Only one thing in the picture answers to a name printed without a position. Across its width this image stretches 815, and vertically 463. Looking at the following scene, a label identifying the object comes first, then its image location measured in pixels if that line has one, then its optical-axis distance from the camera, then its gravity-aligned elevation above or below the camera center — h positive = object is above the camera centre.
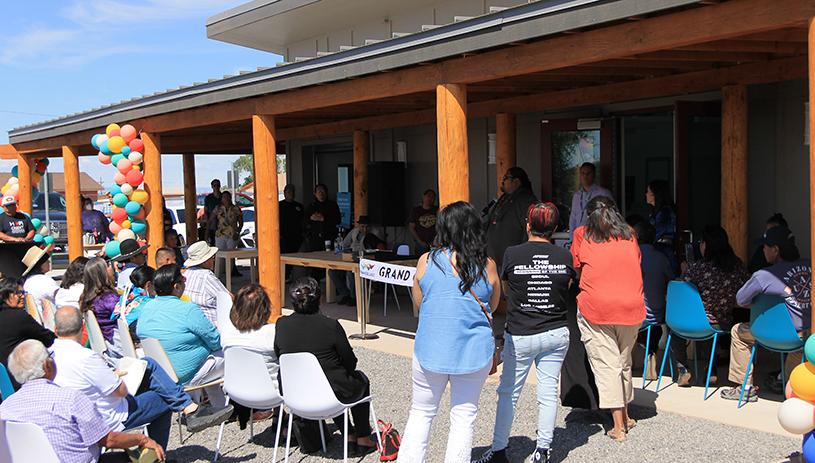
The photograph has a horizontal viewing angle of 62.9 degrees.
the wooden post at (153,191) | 9.52 -0.05
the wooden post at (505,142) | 8.28 +0.46
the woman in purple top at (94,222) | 14.80 -0.73
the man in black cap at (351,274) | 9.16 -1.26
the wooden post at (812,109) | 3.72 +0.35
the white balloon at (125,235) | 9.12 -0.64
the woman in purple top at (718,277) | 4.93 -0.78
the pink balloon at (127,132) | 9.41 +0.79
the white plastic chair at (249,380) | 3.86 -1.15
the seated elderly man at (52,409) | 2.87 -0.95
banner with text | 6.72 -0.94
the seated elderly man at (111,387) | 3.33 -1.07
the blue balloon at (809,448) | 2.89 -1.21
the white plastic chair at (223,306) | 4.87 -0.90
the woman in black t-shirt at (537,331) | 3.66 -0.84
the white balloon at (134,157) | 9.38 +0.44
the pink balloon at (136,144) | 9.46 +0.63
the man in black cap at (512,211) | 6.39 -0.31
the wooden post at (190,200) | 16.01 -0.32
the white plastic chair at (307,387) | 3.66 -1.12
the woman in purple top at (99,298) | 5.18 -0.85
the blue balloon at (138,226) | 9.33 -0.54
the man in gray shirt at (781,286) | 4.38 -0.76
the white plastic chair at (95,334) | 4.74 -1.03
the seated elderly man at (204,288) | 5.31 -0.82
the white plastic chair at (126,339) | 4.42 -1.00
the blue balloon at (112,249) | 9.23 -0.83
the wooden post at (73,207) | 11.16 -0.29
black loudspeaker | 10.34 -0.17
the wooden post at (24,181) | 12.38 +0.19
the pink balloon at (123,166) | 9.31 +0.32
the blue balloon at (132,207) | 9.23 -0.26
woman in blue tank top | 3.26 -0.75
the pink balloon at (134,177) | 9.27 +0.16
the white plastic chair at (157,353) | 4.27 -1.07
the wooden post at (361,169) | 10.70 +0.21
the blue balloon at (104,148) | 9.44 +0.58
